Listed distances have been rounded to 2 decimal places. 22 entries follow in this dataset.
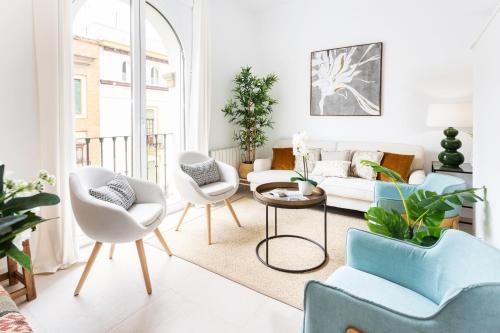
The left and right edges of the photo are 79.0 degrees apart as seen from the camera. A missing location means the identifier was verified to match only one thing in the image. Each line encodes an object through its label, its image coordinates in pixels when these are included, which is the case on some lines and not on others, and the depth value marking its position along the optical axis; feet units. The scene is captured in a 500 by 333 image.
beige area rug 7.54
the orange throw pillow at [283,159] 14.56
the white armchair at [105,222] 6.61
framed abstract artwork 13.56
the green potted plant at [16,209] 2.50
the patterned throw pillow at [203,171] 10.63
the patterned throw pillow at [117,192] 7.39
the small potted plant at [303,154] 8.29
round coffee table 7.84
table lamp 10.68
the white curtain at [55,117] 7.59
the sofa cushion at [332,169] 12.66
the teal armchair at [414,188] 7.49
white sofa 11.37
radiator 14.42
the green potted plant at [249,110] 14.63
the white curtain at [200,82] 12.73
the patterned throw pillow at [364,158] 12.23
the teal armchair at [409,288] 3.06
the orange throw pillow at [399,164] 11.89
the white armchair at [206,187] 9.70
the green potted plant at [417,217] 5.41
